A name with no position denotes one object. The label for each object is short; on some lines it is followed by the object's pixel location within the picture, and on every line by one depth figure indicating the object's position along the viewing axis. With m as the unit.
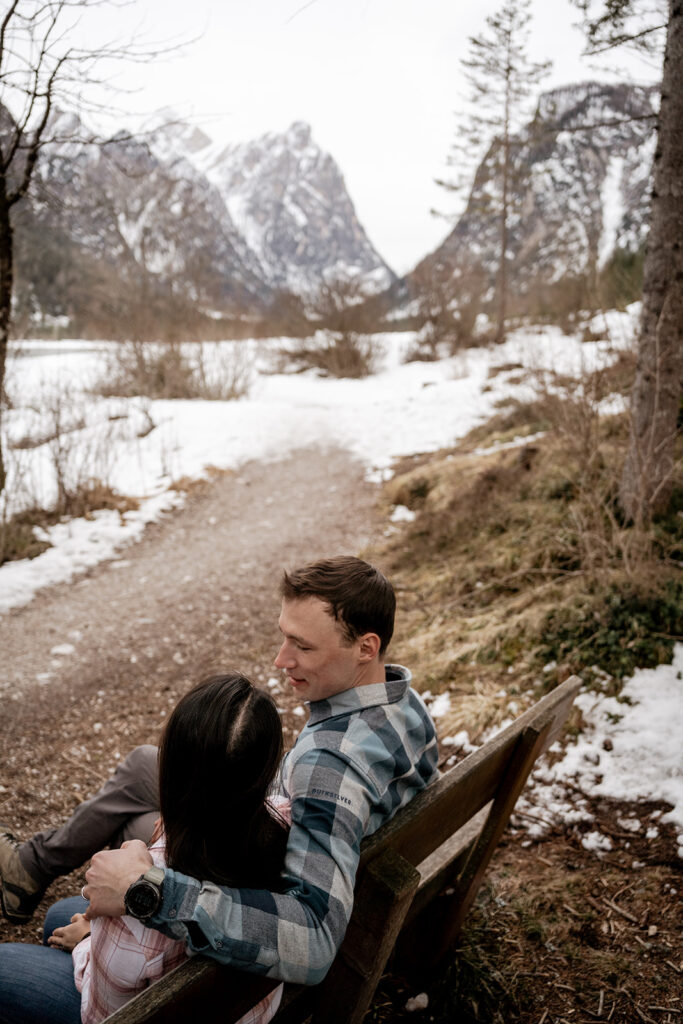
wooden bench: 0.99
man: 1.07
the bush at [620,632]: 3.40
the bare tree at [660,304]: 3.73
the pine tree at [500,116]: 19.19
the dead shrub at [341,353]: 20.84
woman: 1.16
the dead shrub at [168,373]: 14.80
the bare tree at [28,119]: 3.81
